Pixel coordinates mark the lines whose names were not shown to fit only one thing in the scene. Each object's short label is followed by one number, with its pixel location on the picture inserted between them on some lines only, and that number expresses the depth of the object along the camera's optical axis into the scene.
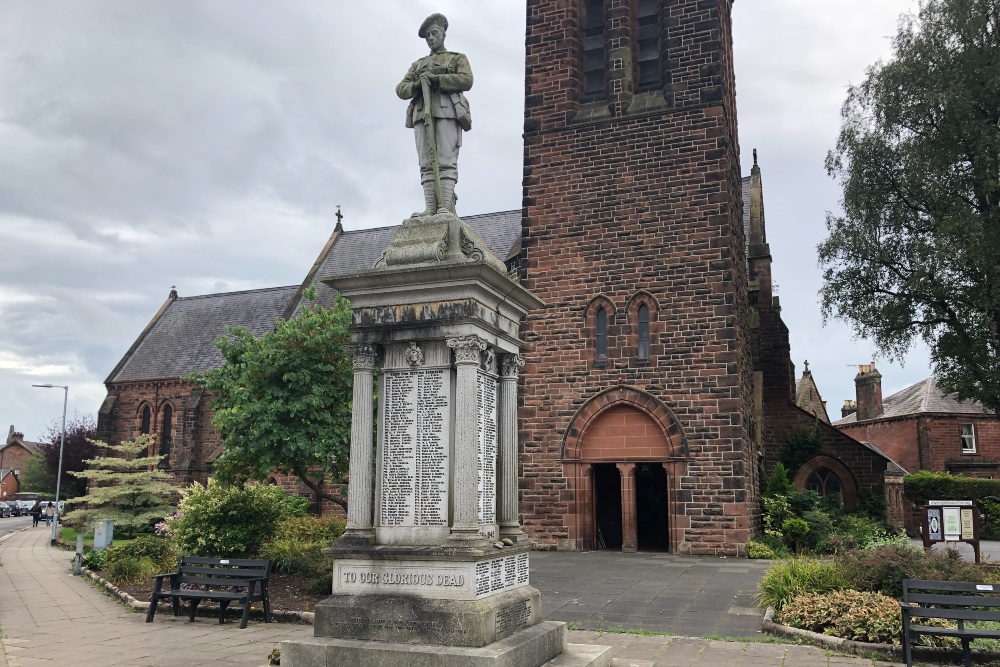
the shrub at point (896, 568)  10.17
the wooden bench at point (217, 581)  10.90
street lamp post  29.88
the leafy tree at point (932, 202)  18.78
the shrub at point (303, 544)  13.88
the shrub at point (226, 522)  14.20
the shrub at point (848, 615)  9.13
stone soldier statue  8.48
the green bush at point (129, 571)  14.90
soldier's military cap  8.73
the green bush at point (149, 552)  15.55
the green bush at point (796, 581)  10.77
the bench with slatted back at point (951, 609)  8.09
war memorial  7.04
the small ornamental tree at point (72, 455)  46.50
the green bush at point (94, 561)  17.33
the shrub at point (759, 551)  18.42
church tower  19.45
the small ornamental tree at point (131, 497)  24.36
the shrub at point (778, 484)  21.02
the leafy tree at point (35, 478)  63.16
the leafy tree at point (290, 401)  15.58
